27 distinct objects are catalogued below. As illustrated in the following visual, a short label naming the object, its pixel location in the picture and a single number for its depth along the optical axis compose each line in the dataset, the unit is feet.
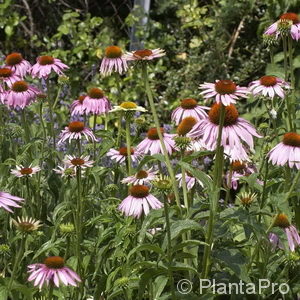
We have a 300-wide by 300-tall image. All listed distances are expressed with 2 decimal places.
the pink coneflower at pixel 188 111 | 7.85
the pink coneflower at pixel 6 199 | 5.85
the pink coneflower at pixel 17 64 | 10.30
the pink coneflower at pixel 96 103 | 9.51
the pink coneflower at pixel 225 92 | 6.04
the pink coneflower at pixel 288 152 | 6.83
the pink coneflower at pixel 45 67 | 9.80
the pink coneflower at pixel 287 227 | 6.95
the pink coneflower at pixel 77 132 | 8.80
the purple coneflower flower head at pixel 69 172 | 8.13
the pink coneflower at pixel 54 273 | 5.75
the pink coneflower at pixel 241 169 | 8.36
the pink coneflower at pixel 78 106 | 9.63
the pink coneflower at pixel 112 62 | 9.00
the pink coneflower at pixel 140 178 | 7.57
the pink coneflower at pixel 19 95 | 9.42
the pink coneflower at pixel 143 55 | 6.70
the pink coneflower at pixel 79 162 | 7.49
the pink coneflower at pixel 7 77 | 9.72
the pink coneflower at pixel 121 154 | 8.73
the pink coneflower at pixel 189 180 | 7.92
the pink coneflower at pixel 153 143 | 8.06
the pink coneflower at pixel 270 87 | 7.89
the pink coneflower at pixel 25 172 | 8.05
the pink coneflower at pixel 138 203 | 7.13
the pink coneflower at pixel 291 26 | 8.36
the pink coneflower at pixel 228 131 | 6.31
